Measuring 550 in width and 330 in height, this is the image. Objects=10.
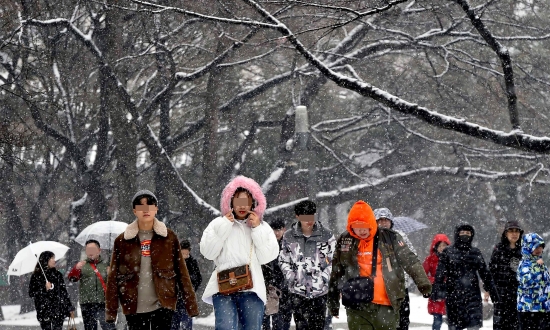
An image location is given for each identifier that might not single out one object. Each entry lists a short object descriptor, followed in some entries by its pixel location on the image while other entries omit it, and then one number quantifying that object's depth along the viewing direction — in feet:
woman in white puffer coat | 46.37
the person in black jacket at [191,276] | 75.31
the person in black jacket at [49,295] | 76.74
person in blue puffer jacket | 64.59
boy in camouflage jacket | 53.98
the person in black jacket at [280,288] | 64.18
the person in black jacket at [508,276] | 69.15
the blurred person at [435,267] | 81.20
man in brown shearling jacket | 43.83
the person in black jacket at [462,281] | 69.51
